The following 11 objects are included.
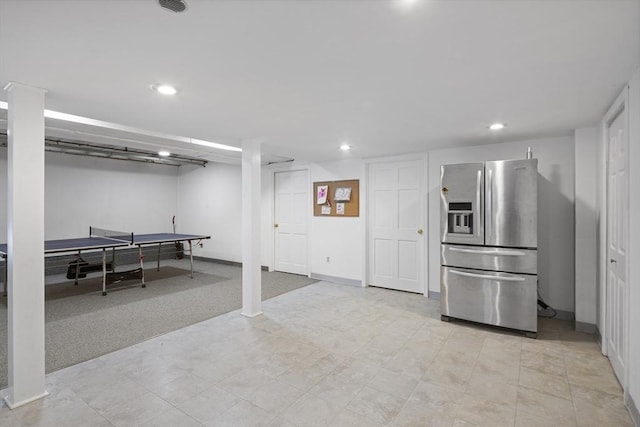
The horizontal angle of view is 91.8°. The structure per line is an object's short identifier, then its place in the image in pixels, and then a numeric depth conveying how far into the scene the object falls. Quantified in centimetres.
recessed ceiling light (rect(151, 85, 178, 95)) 226
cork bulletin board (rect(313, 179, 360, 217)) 548
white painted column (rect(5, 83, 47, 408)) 214
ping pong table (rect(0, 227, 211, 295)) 462
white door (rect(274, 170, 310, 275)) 618
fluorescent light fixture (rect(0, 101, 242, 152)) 294
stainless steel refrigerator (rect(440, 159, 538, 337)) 328
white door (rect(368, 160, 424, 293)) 488
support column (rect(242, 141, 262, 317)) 390
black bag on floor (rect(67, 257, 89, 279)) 543
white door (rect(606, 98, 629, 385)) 229
